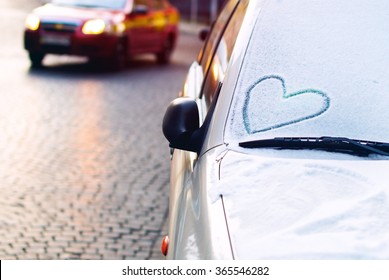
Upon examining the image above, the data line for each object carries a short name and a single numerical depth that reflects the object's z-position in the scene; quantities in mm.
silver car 3697
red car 23174
